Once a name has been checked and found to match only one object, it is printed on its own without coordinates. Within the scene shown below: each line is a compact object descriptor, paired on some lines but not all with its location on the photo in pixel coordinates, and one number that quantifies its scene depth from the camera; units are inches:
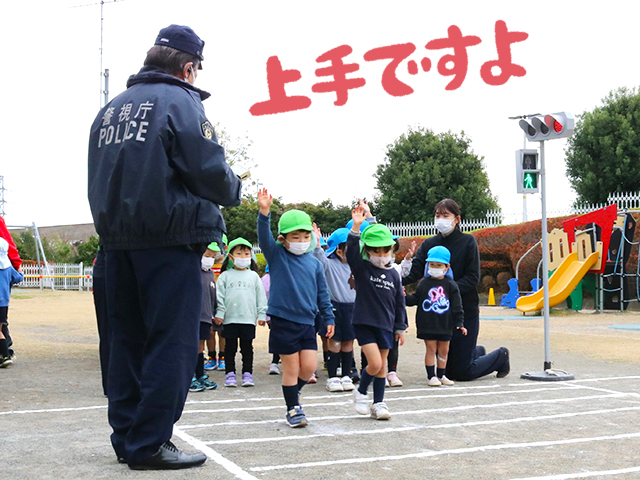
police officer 151.7
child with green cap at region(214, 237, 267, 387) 322.7
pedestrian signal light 351.9
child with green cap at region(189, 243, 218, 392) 301.6
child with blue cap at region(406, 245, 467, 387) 311.9
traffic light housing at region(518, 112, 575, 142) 333.7
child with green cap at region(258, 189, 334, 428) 223.3
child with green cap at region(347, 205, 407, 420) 236.4
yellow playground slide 801.6
